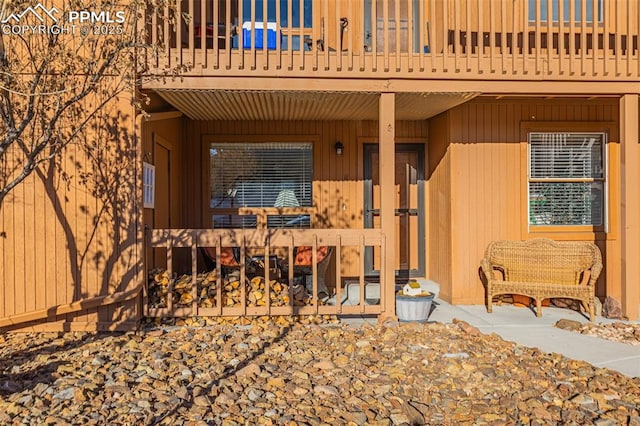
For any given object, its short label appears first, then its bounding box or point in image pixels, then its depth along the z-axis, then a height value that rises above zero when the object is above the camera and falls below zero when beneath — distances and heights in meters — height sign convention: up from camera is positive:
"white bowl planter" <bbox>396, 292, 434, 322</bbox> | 5.09 -0.98
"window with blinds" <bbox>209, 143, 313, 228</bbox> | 7.09 +0.43
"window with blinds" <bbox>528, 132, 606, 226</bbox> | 6.36 +0.35
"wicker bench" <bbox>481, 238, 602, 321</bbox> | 5.46 -0.69
